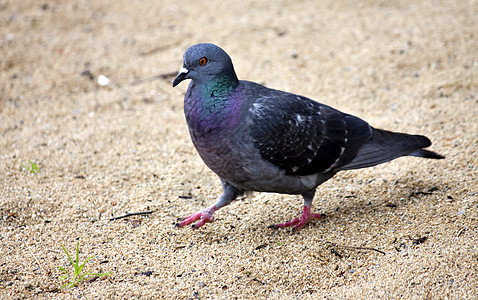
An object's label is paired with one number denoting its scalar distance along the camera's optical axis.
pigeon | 7.27
